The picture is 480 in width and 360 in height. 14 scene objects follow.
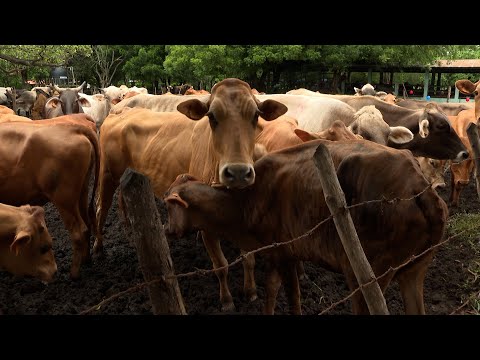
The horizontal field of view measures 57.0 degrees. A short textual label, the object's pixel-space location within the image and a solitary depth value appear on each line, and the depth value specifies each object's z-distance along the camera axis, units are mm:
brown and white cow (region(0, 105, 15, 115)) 8741
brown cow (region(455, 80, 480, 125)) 8406
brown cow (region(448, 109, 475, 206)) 8008
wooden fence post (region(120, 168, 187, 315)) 1757
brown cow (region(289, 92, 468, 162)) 6887
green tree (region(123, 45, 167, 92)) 13023
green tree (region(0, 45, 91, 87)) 9578
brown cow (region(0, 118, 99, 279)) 4926
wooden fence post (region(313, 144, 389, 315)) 2074
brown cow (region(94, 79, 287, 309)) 3766
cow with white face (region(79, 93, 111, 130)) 13703
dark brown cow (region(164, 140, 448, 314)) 2758
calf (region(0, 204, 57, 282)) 4062
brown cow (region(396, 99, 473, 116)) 11898
